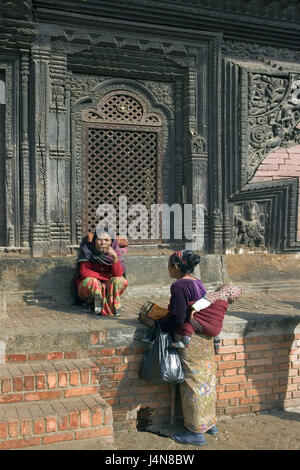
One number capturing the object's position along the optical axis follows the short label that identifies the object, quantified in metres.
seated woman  5.12
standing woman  3.92
